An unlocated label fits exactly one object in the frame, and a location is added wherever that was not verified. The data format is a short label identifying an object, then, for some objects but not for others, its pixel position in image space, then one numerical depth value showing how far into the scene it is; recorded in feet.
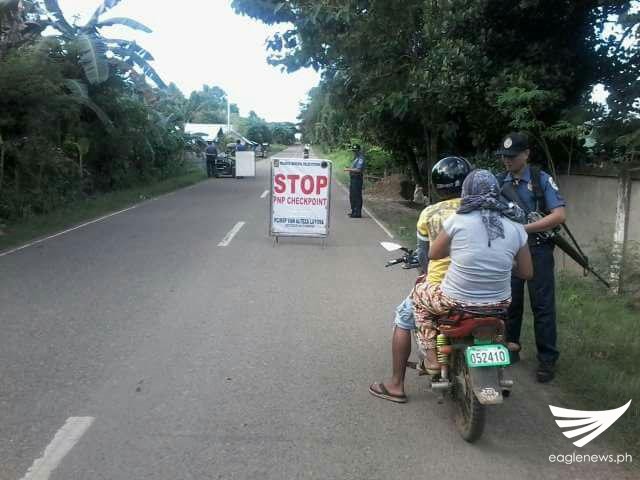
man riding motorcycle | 14.03
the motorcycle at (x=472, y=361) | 12.64
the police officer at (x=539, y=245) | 16.69
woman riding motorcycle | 12.91
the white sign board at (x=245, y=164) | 111.14
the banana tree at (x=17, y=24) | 53.42
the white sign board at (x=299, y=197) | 39.04
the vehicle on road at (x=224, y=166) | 113.80
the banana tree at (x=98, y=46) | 63.16
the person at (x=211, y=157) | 112.57
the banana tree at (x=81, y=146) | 65.77
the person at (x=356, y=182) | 54.03
